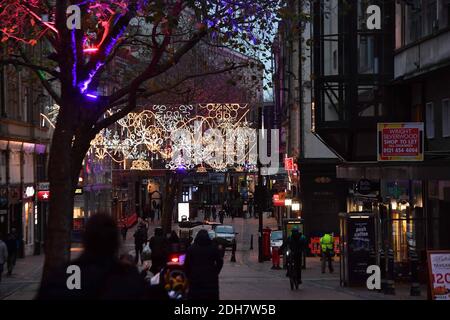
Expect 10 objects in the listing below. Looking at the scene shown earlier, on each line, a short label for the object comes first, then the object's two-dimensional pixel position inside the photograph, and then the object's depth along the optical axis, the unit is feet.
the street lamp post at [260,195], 129.66
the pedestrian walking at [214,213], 256.73
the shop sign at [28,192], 140.05
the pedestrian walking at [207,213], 258.12
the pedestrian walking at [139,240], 121.08
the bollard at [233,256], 125.08
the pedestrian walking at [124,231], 167.74
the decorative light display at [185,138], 150.41
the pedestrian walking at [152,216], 250.80
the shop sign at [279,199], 170.74
